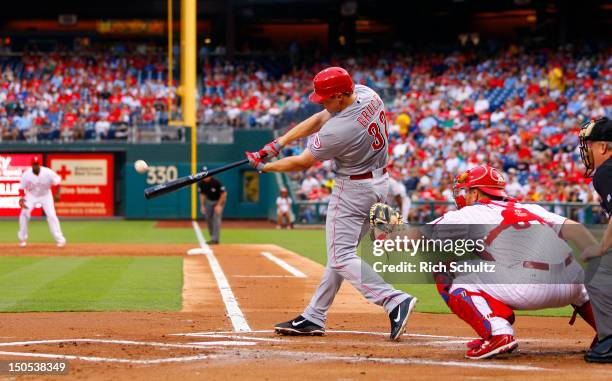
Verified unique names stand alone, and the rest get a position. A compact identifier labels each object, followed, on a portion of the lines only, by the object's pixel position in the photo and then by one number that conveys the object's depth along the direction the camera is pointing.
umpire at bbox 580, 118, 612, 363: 12.16
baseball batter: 14.70
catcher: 12.82
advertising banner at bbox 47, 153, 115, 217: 73.94
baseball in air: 17.11
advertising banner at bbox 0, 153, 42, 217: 42.16
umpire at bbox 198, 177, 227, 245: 43.41
